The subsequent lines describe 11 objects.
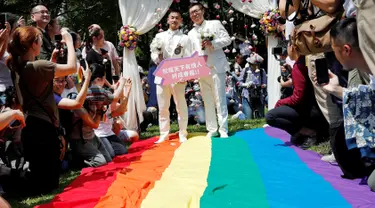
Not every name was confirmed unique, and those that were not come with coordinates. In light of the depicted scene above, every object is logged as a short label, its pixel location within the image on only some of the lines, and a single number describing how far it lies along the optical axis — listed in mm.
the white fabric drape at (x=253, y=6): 7418
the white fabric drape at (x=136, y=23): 7086
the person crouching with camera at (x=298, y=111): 4926
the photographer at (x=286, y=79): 5696
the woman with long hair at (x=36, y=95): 3578
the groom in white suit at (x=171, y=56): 5996
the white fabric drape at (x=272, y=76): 7512
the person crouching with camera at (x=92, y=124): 4688
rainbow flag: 3102
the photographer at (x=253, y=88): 8938
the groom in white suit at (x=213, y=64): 6020
